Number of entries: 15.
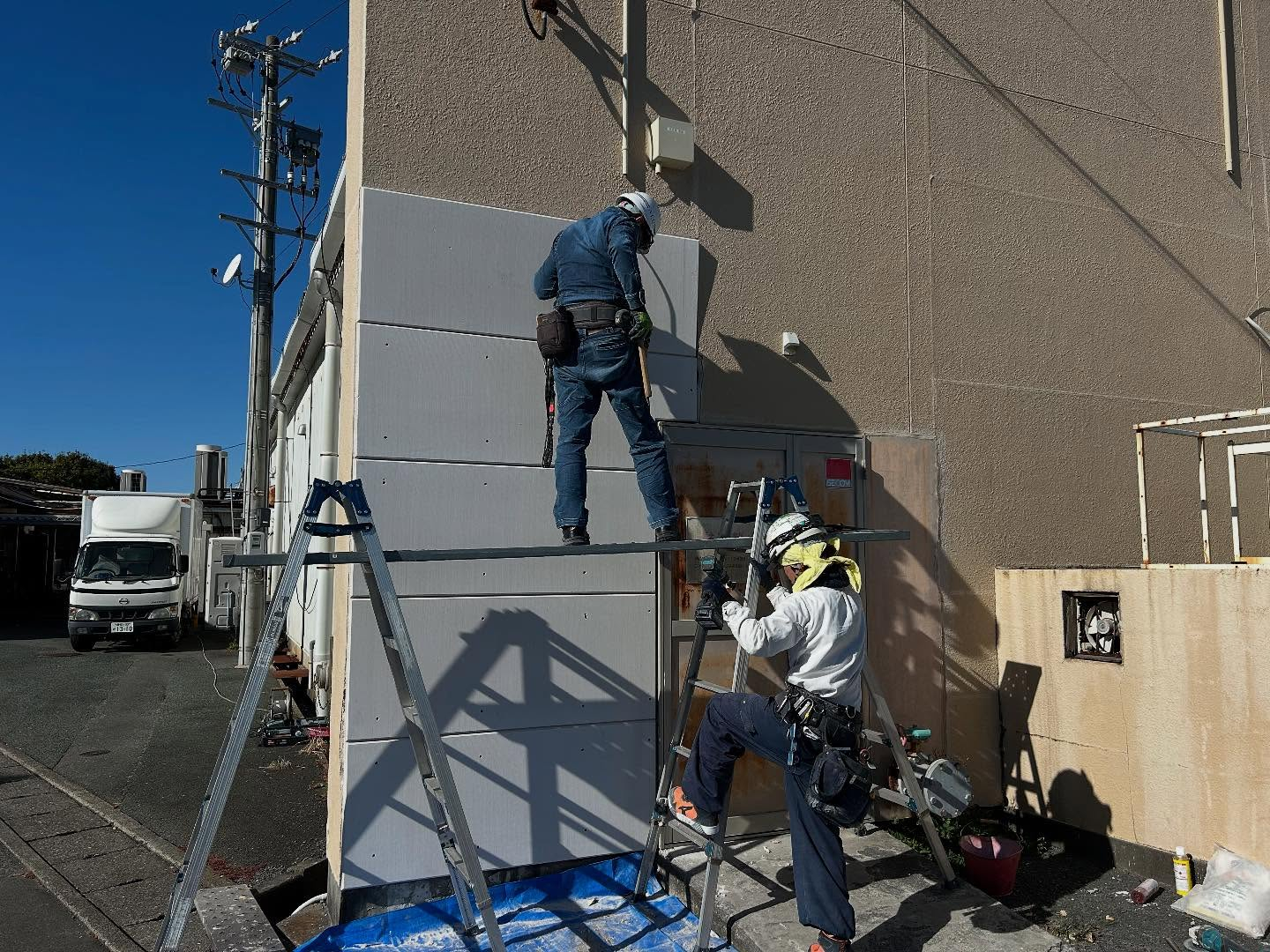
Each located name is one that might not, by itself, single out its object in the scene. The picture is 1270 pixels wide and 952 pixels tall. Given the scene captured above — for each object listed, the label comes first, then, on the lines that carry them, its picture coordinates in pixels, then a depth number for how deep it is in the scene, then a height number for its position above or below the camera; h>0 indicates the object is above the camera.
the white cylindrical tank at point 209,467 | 19.16 +1.75
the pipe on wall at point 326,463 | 7.55 +0.72
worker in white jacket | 3.45 -0.72
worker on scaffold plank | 3.97 +0.81
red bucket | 4.47 -1.70
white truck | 14.92 -0.44
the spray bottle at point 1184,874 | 4.41 -1.74
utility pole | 13.80 +5.88
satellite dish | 13.83 +4.48
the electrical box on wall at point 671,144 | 4.75 +2.23
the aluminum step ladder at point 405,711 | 2.63 -0.61
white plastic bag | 4.03 -1.74
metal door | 4.62 -0.20
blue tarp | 3.76 -1.75
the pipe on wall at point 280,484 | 12.21 +0.92
